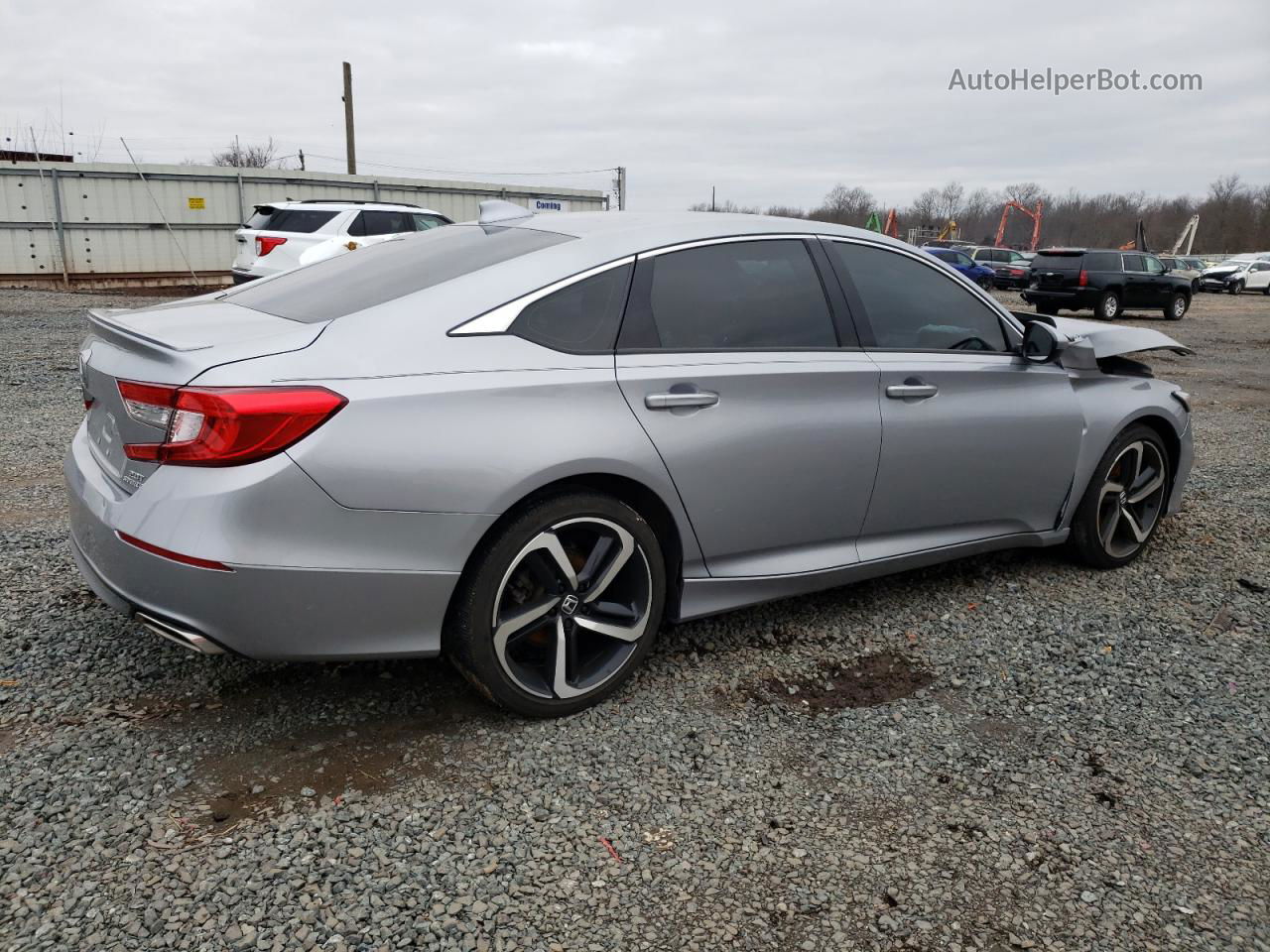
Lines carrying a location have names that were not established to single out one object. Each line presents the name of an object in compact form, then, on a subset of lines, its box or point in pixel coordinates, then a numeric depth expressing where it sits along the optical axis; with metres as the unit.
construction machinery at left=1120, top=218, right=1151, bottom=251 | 55.34
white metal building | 20.98
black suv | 22.25
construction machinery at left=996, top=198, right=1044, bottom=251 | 67.51
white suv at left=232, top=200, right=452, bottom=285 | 14.02
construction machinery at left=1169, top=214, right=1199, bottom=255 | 75.93
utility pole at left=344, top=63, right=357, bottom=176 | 32.25
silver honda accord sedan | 2.57
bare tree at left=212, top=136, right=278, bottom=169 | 55.74
